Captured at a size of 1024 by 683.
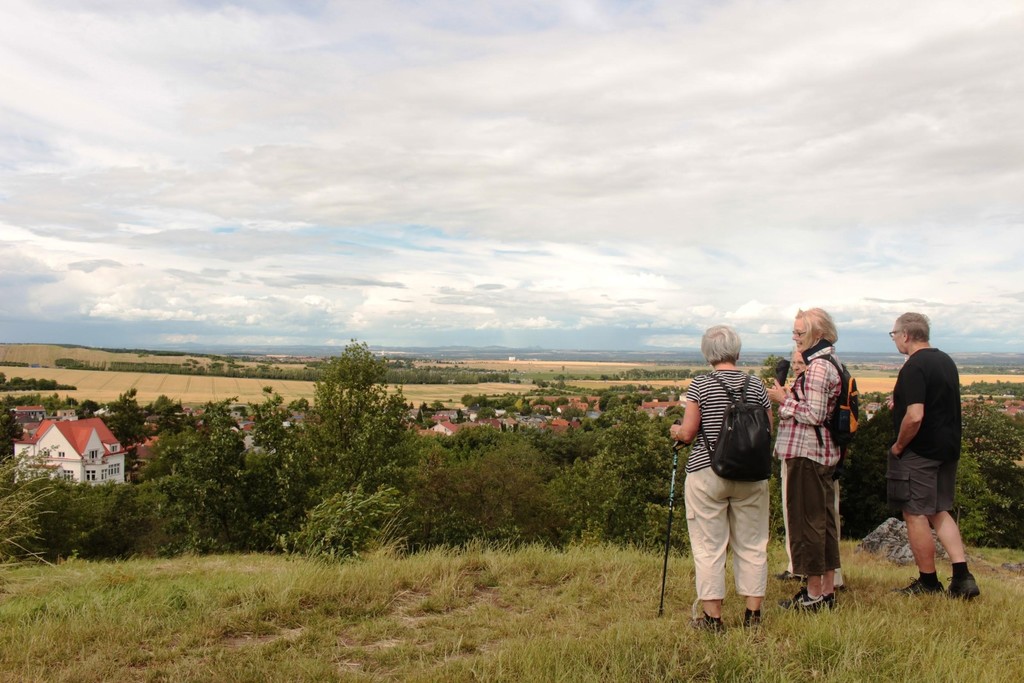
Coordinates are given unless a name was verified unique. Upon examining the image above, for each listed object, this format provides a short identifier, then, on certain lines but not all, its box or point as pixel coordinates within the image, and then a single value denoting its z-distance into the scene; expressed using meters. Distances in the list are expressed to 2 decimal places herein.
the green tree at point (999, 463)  31.45
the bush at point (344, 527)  6.41
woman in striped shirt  4.08
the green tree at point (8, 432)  44.86
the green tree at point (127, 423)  58.00
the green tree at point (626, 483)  27.08
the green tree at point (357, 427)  23.34
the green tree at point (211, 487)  19.17
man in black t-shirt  4.72
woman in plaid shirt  4.48
